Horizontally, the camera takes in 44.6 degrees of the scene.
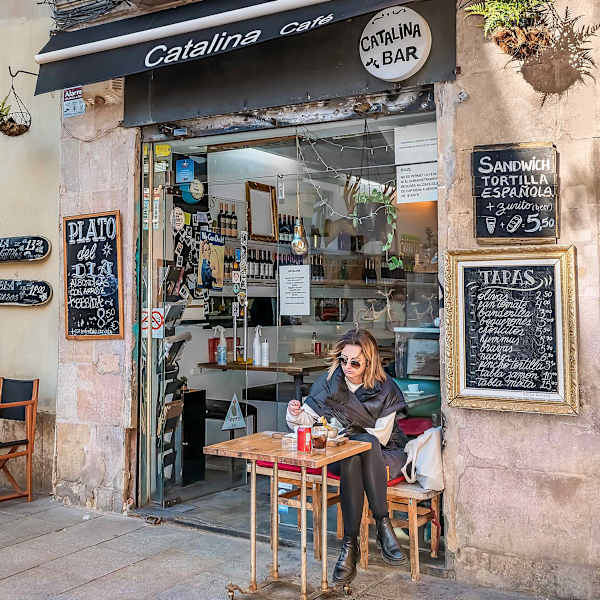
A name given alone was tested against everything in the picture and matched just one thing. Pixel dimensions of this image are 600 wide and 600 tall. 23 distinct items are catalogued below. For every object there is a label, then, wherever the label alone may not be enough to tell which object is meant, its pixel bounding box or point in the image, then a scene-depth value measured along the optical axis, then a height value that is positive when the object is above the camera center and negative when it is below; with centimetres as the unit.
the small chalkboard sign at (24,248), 650 +74
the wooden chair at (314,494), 454 -108
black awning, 431 +190
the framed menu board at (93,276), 576 +43
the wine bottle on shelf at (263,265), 648 +56
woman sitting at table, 418 -58
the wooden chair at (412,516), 424 -114
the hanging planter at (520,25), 407 +168
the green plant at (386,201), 512 +90
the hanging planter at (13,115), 648 +196
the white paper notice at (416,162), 477 +109
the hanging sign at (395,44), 444 +176
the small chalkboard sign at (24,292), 651 +34
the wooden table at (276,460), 373 -67
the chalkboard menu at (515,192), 404 +75
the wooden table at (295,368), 586 -35
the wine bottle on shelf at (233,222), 666 +98
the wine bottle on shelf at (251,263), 678 +60
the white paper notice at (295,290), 587 +30
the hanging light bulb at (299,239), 587 +71
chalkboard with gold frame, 398 -2
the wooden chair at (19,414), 595 -70
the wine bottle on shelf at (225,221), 661 +98
